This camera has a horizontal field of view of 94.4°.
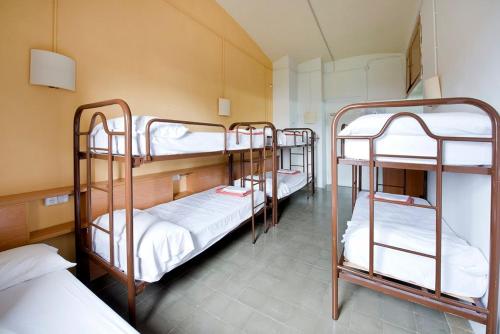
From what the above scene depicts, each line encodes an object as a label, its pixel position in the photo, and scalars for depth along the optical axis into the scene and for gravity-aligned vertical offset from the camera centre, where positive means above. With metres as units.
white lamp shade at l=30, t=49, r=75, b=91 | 1.81 +0.77
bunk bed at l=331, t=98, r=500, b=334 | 1.19 -0.44
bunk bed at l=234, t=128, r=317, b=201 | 3.84 -0.06
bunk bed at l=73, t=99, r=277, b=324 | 1.67 -0.48
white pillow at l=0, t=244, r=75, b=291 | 1.36 -0.61
